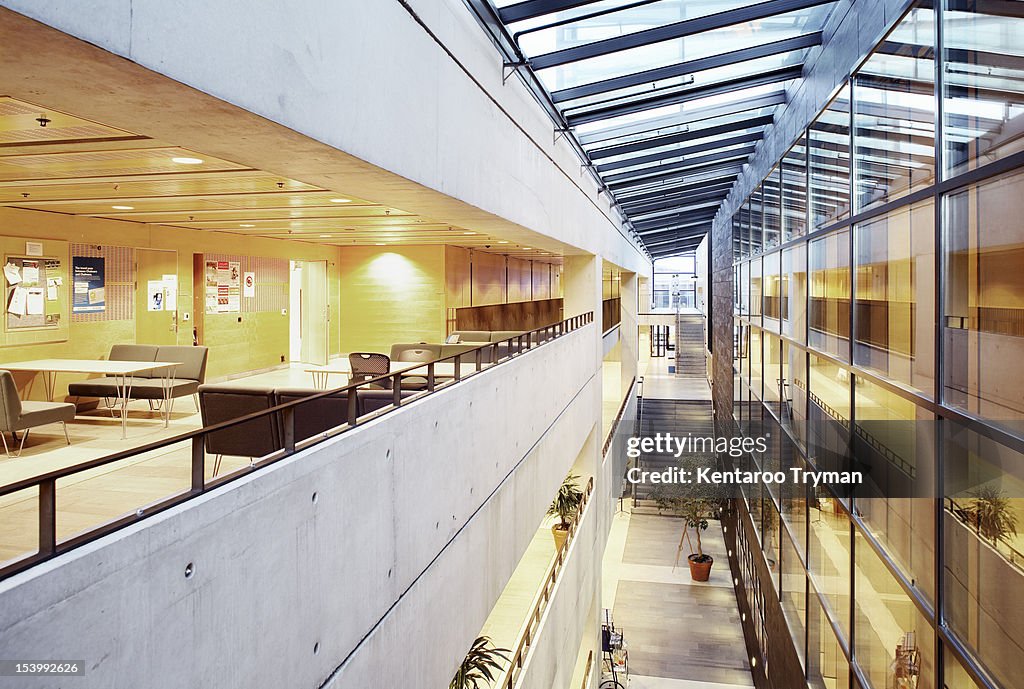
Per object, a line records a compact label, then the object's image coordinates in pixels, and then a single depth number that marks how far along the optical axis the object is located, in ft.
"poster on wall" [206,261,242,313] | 35.68
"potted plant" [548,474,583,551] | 36.96
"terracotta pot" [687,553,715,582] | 57.88
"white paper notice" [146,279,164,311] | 31.86
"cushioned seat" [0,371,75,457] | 17.12
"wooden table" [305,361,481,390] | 26.35
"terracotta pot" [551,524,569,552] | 35.20
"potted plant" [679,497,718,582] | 58.08
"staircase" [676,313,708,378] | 107.45
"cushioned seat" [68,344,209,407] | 23.36
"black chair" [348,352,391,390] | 24.66
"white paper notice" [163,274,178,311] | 32.73
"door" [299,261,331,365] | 46.34
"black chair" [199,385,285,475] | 12.95
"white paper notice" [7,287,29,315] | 24.66
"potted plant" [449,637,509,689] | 21.84
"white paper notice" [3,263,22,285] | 24.23
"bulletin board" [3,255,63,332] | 24.59
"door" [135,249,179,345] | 31.24
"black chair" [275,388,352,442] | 13.12
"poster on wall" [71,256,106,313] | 27.27
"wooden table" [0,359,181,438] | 21.20
